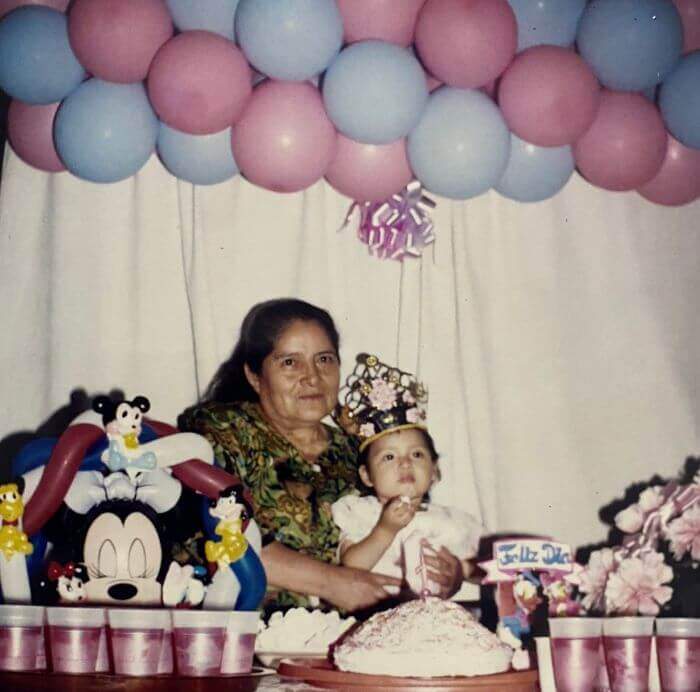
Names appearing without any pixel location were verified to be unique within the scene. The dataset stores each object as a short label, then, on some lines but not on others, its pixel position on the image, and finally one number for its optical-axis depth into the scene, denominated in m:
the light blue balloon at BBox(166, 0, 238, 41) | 2.55
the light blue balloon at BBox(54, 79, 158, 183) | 2.53
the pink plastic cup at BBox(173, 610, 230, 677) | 2.06
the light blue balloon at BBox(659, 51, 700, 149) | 2.54
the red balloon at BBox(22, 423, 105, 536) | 2.13
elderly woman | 2.79
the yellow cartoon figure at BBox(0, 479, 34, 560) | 2.08
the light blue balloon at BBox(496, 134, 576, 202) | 2.62
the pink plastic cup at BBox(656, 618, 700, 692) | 2.04
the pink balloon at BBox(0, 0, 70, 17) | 2.65
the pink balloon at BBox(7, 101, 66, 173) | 2.67
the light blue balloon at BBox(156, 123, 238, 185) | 2.62
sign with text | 2.16
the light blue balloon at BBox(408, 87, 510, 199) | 2.49
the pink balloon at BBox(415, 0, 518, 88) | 2.42
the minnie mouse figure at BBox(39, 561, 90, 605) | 2.15
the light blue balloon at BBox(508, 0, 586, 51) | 2.60
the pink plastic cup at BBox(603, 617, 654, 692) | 2.04
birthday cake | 2.02
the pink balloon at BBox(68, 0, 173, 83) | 2.45
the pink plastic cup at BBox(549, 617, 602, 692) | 2.03
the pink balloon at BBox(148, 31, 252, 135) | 2.43
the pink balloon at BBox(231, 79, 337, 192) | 2.50
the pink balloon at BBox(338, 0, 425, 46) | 2.50
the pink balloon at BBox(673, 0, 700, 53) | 2.67
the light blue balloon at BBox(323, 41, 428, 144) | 2.42
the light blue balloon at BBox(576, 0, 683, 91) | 2.47
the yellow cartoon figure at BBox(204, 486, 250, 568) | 2.12
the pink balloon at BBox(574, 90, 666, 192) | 2.57
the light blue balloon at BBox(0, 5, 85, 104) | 2.52
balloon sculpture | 2.13
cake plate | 1.96
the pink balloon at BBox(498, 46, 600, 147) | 2.46
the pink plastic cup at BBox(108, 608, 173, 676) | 2.03
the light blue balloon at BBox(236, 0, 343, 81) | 2.40
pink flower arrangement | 2.12
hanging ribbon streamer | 2.96
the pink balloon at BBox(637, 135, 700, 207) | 2.69
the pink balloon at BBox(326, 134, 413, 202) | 2.59
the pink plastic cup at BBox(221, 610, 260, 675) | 2.09
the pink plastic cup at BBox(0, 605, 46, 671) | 2.05
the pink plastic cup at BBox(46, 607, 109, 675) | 2.04
